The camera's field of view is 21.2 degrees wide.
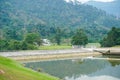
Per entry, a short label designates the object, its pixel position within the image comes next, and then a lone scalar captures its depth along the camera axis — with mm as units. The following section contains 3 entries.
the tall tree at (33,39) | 86044
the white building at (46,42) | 106162
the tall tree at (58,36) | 103750
